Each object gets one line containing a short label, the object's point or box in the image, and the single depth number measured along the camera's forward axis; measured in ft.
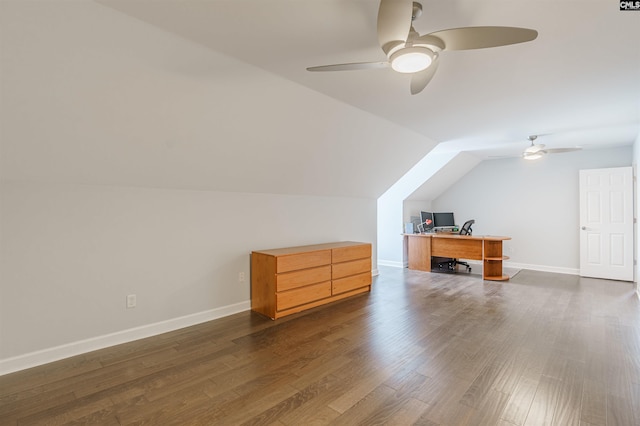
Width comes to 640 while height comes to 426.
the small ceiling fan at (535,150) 15.56
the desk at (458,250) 18.63
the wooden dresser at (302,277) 11.75
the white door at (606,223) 17.67
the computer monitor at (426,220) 22.41
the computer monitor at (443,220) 23.44
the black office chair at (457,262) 20.77
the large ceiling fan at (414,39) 4.85
